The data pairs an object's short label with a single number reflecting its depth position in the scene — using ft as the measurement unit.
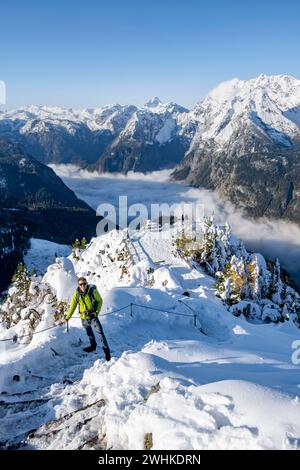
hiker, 58.80
